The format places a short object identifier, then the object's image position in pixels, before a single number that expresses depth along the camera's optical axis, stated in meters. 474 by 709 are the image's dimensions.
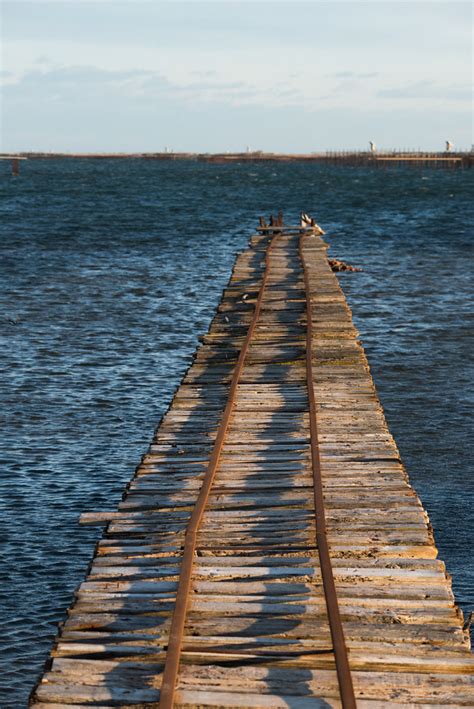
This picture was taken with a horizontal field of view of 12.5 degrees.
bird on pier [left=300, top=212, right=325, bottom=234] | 93.04
